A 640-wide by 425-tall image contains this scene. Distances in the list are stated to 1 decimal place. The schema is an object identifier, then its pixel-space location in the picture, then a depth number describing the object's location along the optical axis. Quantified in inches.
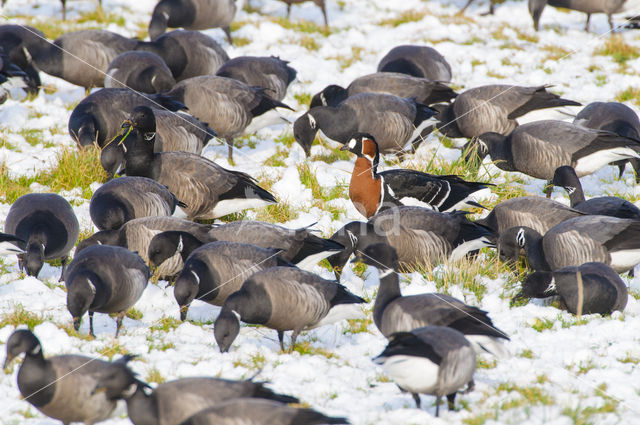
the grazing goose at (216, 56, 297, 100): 1023.0
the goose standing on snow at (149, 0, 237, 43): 1285.7
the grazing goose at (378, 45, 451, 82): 1067.9
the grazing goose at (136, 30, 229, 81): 1088.8
